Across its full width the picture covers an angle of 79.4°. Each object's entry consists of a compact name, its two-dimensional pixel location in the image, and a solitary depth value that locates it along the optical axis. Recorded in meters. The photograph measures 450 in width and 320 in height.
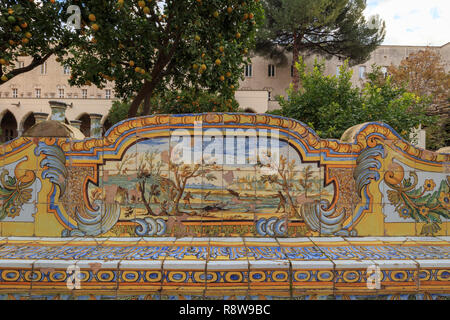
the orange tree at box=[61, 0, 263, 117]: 5.41
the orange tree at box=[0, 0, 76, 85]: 5.16
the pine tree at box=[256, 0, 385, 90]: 18.31
